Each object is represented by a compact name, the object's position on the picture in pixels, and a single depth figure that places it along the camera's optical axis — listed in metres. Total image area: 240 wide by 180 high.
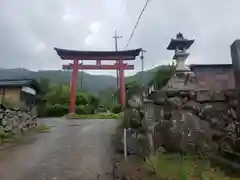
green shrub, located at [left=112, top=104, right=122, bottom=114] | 34.17
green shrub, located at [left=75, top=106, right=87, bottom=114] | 36.37
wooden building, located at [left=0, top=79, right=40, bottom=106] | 22.52
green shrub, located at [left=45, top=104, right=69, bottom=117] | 36.34
